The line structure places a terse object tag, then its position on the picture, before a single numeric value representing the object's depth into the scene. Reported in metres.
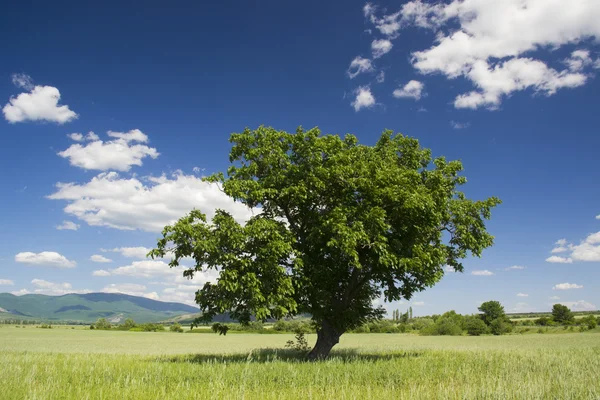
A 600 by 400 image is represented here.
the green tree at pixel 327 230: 18.95
